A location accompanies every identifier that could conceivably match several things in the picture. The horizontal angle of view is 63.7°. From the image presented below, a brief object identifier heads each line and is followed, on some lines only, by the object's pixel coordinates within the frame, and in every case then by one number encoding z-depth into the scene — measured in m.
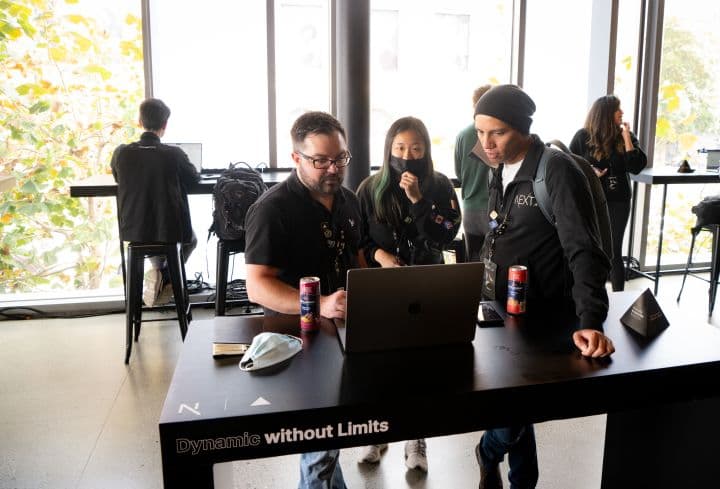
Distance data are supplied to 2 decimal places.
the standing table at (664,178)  4.62
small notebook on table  1.63
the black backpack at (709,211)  4.30
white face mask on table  1.54
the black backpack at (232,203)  3.57
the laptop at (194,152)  4.34
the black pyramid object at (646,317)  1.79
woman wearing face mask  2.75
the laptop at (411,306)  1.46
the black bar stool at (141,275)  3.49
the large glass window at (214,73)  4.57
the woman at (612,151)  4.20
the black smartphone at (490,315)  1.84
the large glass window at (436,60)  5.00
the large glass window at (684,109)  5.43
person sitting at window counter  3.43
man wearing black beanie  1.75
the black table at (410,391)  1.29
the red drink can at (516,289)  1.85
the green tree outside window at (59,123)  4.30
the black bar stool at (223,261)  3.64
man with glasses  1.87
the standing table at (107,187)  3.75
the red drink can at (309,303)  1.72
